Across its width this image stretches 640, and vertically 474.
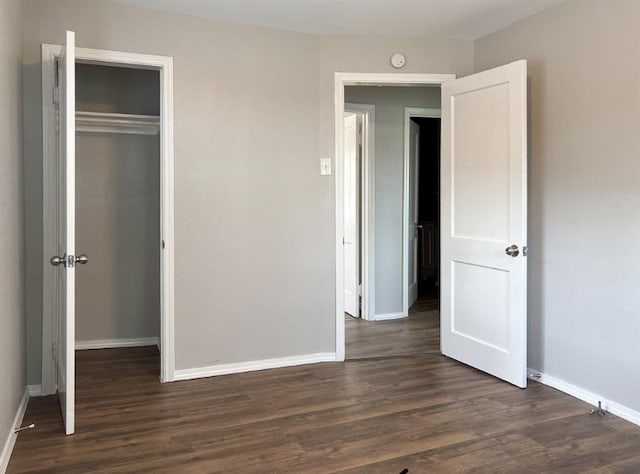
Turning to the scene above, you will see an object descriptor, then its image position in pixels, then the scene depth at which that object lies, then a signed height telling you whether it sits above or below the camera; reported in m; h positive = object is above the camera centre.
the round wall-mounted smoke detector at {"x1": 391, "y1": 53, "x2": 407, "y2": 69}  3.90 +1.23
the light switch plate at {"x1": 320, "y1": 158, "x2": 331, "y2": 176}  3.86 +0.45
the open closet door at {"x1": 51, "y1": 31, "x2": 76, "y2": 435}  2.54 +0.01
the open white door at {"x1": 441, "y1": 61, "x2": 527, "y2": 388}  3.33 +0.05
